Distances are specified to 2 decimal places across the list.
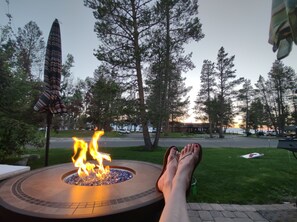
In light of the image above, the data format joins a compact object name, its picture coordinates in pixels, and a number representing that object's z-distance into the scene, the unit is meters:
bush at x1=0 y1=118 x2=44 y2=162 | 4.31
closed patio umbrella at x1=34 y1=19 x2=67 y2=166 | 3.78
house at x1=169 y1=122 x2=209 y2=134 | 45.41
